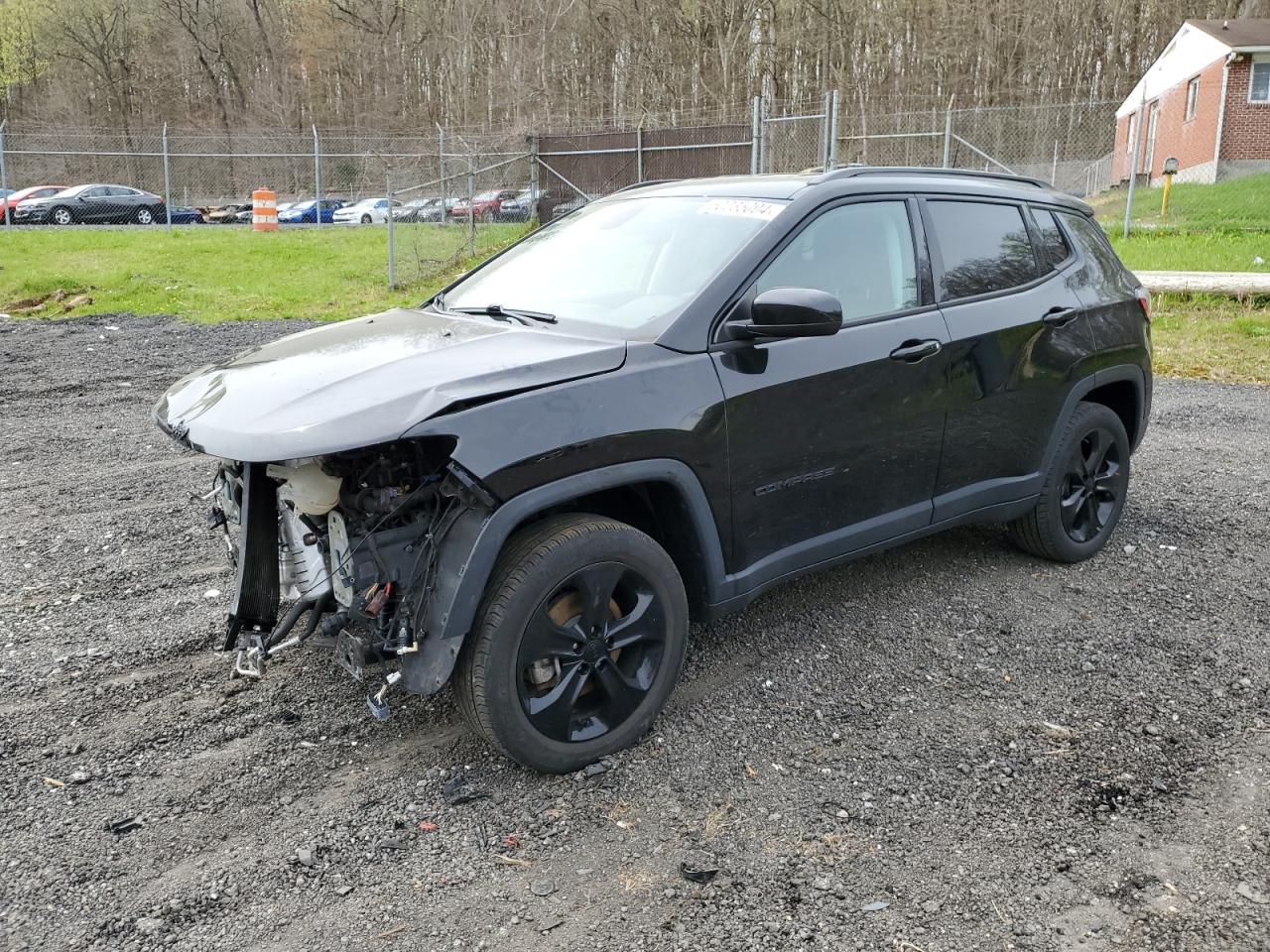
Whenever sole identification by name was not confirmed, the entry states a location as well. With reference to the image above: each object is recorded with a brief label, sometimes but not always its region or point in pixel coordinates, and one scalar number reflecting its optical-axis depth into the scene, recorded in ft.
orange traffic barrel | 78.95
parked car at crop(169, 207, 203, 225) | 95.96
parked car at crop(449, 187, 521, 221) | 58.59
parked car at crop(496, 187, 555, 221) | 65.41
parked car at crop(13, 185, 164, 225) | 87.15
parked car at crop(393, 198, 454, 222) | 58.39
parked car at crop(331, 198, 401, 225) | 97.45
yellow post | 58.73
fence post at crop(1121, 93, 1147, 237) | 49.07
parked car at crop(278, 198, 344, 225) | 103.09
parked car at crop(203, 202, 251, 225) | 101.03
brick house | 95.76
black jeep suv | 9.61
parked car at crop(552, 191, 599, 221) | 65.37
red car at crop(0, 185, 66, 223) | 87.76
